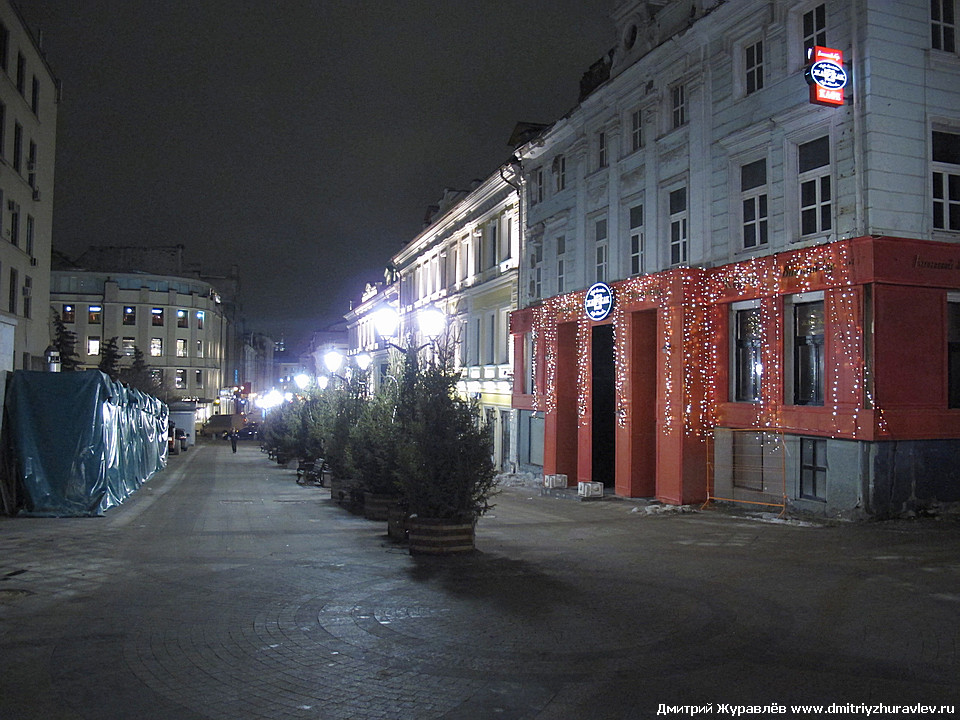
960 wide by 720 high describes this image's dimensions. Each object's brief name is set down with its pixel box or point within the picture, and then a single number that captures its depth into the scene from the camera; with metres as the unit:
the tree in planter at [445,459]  11.64
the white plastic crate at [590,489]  22.19
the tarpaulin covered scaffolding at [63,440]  15.70
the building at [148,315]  76.31
